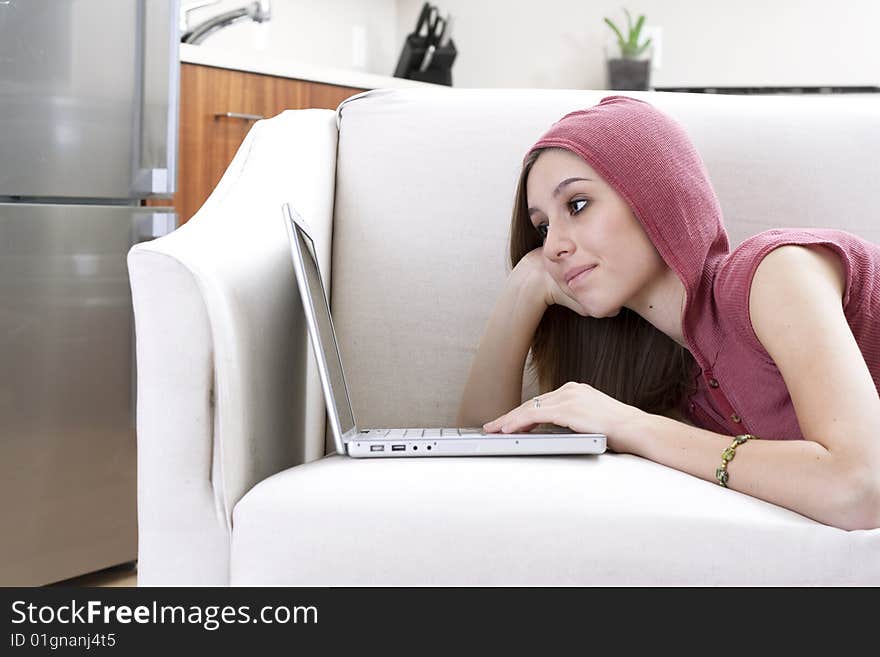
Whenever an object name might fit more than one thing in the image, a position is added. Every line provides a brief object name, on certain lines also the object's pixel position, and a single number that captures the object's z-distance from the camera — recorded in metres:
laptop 1.10
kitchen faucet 2.80
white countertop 2.43
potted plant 3.84
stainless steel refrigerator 1.91
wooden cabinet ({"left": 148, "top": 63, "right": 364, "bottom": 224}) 2.45
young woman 0.99
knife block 3.67
